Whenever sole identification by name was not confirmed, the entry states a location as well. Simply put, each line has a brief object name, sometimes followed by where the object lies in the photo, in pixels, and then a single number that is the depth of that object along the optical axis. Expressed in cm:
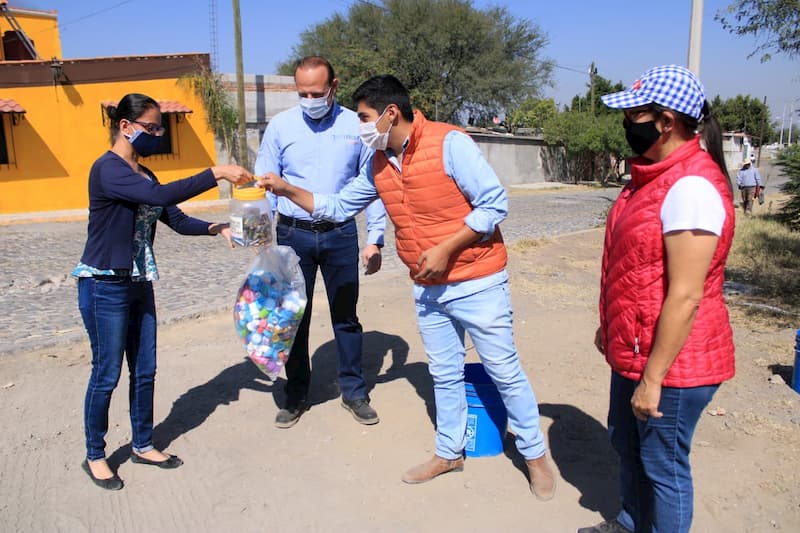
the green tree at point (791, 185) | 1430
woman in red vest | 218
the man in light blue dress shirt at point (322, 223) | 418
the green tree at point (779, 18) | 764
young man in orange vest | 311
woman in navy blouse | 327
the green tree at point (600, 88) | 5069
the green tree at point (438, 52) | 3409
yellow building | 1809
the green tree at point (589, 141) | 3294
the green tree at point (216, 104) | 1959
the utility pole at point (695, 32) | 905
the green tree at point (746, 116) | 6625
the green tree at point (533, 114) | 4619
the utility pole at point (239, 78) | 1953
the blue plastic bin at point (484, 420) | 364
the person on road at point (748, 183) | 1808
